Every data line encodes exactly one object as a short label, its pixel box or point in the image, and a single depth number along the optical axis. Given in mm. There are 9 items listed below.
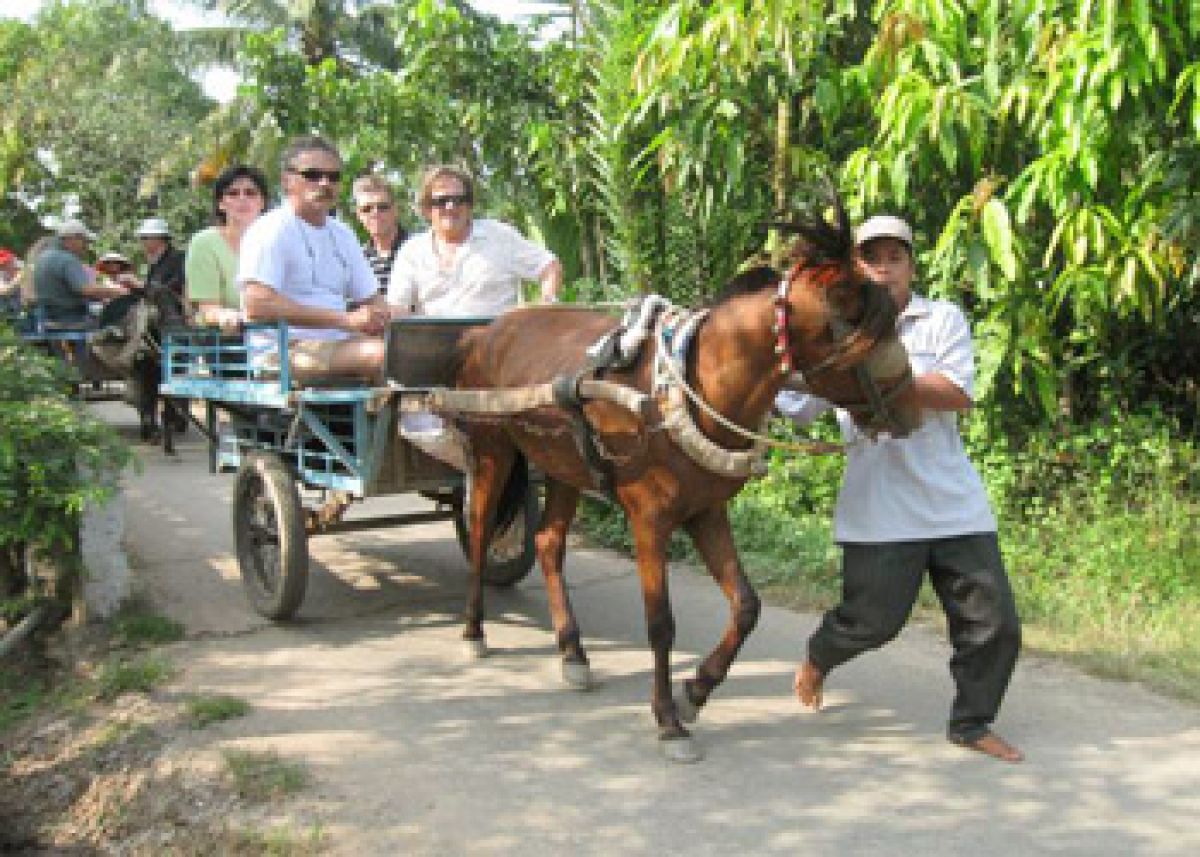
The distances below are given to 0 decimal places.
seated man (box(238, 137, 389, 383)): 5066
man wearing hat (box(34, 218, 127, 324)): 10164
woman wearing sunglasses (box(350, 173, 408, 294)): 6500
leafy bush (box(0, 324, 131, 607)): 4734
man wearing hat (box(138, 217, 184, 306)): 9547
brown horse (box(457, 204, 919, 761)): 3336
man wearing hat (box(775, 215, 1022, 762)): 3598
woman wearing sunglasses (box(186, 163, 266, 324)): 6980
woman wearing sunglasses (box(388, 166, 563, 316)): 5297
